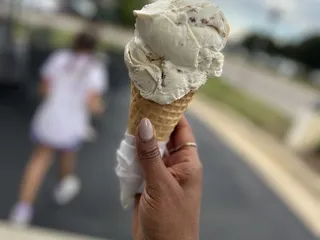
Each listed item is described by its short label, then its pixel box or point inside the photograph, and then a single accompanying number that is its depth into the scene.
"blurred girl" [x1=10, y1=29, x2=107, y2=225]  2.11
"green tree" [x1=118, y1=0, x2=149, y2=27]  13.44
